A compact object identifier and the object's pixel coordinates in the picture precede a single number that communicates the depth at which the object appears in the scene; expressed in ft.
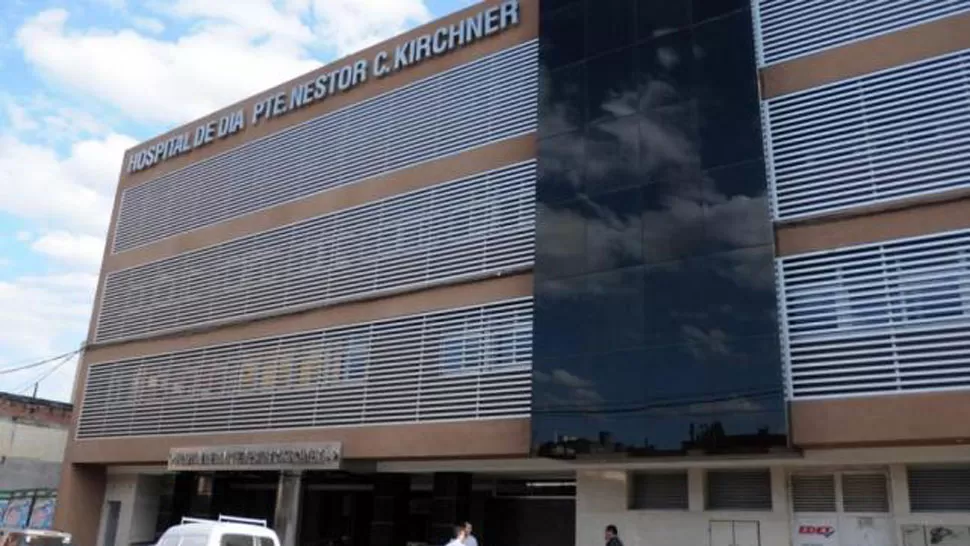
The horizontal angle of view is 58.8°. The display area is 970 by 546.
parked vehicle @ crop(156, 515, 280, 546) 41.14
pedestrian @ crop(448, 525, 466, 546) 45.09
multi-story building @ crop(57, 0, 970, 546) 46.03
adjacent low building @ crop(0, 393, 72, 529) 112.16
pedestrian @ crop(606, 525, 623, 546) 46.34
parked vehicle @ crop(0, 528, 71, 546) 55.34
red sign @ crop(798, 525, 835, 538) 48.93
